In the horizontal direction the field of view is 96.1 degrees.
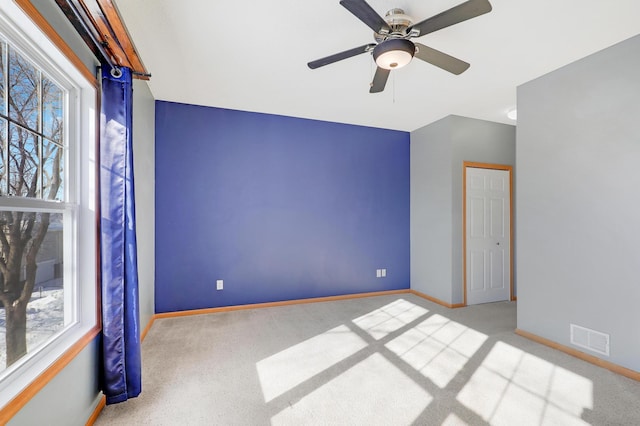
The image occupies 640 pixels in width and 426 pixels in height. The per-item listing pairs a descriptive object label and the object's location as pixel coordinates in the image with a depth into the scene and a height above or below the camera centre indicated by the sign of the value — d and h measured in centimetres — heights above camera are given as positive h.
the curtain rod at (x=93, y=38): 140 +99
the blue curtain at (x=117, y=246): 183 -20
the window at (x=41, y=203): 125 +7
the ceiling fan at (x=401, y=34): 158 +111
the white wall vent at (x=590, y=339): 239 -111
